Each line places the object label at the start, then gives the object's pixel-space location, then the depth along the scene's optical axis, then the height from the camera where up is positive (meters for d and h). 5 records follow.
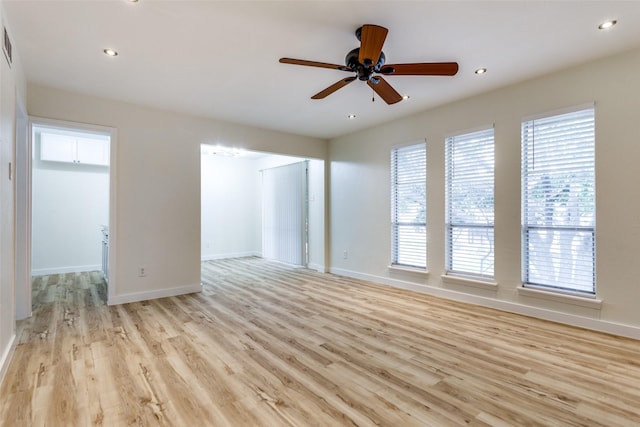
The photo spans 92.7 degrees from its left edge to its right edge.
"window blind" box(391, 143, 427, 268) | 4.57 +0.14
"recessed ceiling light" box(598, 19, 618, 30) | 2.38 +1.52
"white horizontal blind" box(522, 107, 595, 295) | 3.08 +0.15
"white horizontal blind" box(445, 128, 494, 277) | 3.83 +0.16
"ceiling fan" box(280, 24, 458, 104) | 2.22 +1.20
